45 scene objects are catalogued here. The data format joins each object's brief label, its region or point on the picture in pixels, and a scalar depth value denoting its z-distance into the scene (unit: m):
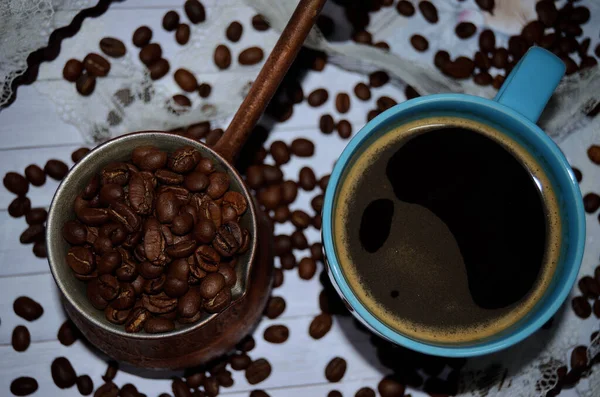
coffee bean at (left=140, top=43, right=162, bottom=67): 0.49
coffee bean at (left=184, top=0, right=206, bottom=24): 0.49
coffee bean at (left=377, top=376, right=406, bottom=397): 0.48
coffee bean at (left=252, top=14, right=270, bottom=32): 0.49
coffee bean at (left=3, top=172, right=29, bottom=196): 0.48
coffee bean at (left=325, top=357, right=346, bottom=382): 0.48
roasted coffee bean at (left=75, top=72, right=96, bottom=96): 0.48
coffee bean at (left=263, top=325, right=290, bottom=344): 0.48
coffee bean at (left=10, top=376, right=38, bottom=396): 0.47
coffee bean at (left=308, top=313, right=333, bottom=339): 0.48
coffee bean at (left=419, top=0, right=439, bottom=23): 0.50
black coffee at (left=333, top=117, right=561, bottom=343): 0.42
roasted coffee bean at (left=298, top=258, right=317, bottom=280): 0.48
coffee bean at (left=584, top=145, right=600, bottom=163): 0.49
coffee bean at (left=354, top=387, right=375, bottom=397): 0.48
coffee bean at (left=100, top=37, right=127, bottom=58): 0.49
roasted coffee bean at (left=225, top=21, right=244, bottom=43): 0.49
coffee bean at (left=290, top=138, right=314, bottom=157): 0.49
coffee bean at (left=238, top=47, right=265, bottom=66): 0.49
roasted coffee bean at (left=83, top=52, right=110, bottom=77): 0.49
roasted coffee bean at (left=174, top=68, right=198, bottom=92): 0.49
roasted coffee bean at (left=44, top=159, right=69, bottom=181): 0.48
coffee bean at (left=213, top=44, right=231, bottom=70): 0.49
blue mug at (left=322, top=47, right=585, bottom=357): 0.40
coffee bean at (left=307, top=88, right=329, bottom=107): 0.49
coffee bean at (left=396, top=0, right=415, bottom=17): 0.49
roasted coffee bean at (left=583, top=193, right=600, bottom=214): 0.49
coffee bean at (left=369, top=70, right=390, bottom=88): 0.49
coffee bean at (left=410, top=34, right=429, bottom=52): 0.50
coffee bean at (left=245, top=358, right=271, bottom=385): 0.48
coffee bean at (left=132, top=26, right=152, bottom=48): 0.49
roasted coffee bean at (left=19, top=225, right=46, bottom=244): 0.48
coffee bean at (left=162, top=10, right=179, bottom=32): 0.49
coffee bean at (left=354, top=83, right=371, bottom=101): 0.49
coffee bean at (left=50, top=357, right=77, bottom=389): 0.47
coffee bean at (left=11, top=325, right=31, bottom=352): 0.48
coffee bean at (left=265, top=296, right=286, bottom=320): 0.48
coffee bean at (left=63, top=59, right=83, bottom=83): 0.49
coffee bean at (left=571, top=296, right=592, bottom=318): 0.48
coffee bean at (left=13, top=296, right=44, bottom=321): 0.47
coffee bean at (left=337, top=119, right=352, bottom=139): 0.49
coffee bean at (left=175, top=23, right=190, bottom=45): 0.49
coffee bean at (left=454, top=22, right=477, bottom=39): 0.50
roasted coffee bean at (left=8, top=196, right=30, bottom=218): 0.48
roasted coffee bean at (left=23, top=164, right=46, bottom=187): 0.48
